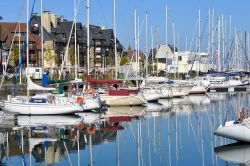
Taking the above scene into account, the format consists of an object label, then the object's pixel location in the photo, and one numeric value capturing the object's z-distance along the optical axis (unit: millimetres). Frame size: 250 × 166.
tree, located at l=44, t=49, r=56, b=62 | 104831
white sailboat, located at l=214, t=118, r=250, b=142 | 26338
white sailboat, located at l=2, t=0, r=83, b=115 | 44469
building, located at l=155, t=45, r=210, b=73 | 103462
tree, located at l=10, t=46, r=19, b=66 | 99062
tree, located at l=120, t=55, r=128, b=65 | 119188
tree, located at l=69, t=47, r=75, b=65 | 110188
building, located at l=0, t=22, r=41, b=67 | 104312
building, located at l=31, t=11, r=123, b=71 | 116625
